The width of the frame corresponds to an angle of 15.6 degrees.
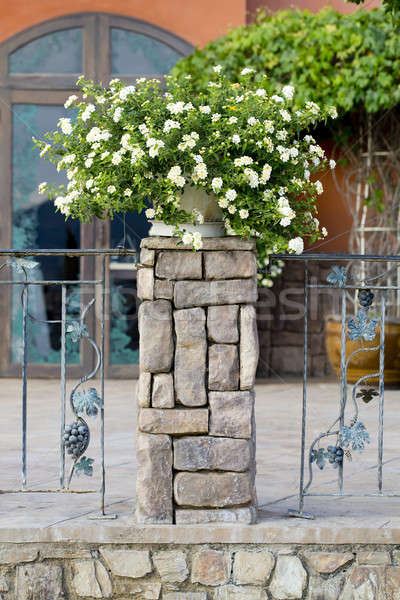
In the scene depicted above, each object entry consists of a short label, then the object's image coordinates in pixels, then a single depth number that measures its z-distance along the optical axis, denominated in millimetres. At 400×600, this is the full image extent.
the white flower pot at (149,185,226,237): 4857
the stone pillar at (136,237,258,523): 4863
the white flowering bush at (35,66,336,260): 4664
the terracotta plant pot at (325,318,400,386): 11308
